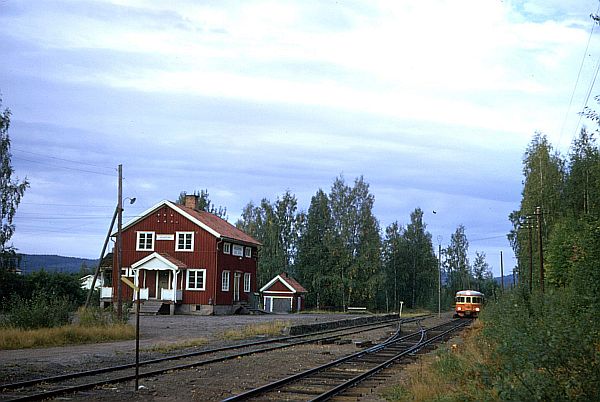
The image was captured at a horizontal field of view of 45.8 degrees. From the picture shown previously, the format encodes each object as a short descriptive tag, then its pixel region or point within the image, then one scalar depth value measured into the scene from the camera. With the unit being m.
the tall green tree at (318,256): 75.88
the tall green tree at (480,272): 130.38
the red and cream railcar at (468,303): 63.28
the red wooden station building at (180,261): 49.34
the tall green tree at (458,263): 125.31
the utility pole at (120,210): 30.43
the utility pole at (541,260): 40.56
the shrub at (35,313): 24.19
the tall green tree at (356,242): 74.12
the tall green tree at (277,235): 84.25
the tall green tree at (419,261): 98.88
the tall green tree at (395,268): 94.50
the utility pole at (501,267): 73.01
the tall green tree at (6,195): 42.50
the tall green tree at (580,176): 48.83
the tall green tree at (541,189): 54.94
